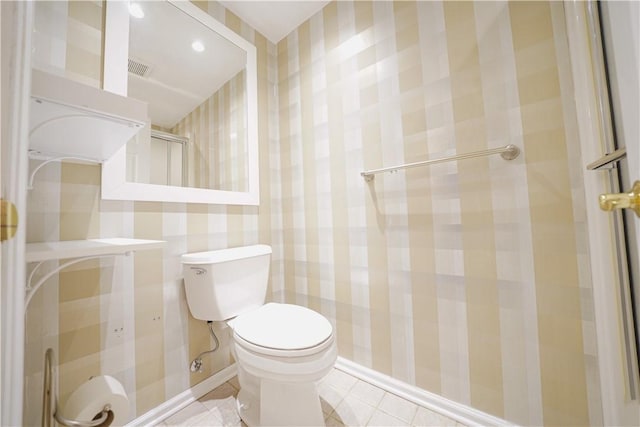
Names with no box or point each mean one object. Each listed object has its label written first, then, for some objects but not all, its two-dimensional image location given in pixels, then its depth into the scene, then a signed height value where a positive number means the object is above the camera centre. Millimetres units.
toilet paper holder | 672 -511
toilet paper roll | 706 -507
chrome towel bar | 882 +242
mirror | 1031 +659
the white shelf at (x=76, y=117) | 500 +290
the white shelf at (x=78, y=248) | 570 -35
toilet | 819 -407
